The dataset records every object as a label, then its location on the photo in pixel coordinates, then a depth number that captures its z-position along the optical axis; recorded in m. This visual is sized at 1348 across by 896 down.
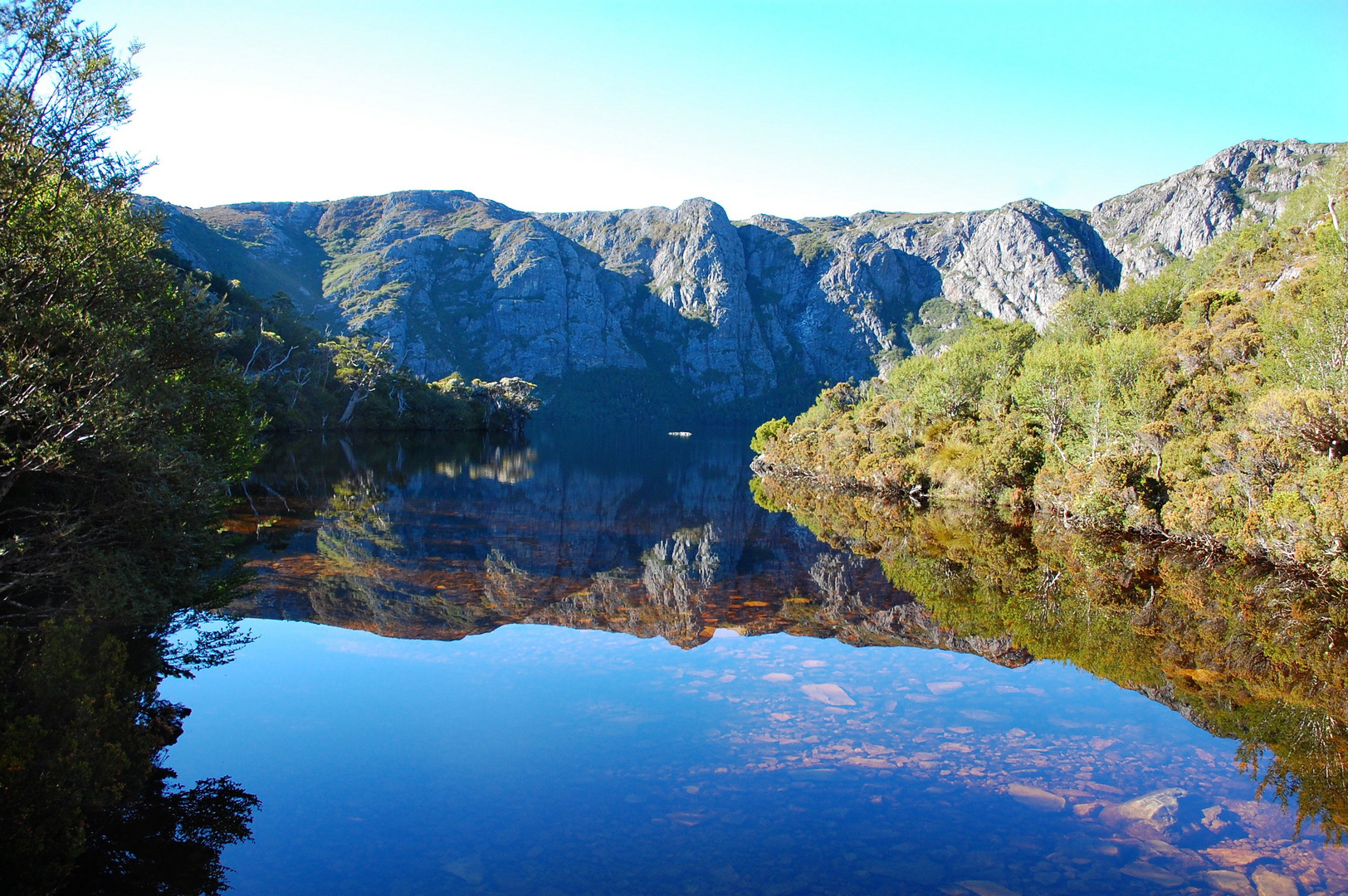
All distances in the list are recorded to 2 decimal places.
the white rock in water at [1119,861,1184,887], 8.29
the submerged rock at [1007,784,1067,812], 9.98
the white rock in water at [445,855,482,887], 8.12
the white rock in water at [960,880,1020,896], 8.09
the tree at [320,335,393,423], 96.12
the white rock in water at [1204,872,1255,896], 8.11
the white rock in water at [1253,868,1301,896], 8.12
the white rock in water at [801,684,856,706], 13.84
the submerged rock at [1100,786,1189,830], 9.66
